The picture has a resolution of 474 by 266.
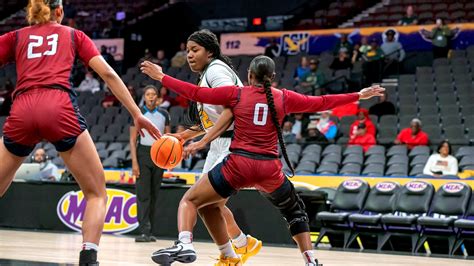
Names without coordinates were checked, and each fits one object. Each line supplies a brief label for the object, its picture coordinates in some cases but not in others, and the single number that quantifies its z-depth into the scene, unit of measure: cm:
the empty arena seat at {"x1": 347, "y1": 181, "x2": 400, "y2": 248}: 1180
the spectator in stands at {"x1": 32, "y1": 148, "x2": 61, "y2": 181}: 1460
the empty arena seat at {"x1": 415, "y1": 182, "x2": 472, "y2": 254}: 1128
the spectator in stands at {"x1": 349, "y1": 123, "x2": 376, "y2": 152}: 1555
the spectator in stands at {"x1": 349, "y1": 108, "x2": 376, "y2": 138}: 1595
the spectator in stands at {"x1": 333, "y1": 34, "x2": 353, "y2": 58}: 2001
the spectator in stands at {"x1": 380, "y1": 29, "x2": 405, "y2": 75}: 1997
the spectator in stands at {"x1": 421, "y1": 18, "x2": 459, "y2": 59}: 1920
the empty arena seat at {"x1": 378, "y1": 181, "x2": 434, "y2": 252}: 1151
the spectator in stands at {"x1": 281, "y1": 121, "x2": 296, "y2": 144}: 1644
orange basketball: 661
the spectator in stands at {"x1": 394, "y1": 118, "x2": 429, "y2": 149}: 1506
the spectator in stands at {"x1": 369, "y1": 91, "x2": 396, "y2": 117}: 1722
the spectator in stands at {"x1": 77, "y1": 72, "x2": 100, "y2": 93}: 2284
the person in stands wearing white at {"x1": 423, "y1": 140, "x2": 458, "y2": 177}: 1346
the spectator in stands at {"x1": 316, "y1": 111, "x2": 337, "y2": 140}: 1666
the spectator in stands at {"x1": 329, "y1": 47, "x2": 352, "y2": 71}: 1975
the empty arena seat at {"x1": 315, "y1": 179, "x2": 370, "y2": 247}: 1196
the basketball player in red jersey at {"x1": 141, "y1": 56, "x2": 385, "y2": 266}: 652
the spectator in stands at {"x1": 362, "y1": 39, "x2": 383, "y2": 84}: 1941
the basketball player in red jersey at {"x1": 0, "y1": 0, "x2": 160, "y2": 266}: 542
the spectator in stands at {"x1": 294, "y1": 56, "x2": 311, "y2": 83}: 1950
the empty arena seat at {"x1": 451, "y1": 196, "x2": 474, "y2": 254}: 1102
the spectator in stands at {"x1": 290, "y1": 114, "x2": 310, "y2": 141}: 1722
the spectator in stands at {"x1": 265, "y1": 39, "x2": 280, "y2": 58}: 2216
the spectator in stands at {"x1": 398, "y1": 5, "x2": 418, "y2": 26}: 2083
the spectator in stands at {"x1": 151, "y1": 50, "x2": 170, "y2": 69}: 2253
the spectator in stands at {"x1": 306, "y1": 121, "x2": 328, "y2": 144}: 1625
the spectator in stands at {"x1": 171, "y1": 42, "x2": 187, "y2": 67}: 2288
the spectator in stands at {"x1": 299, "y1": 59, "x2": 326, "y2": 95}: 1884
